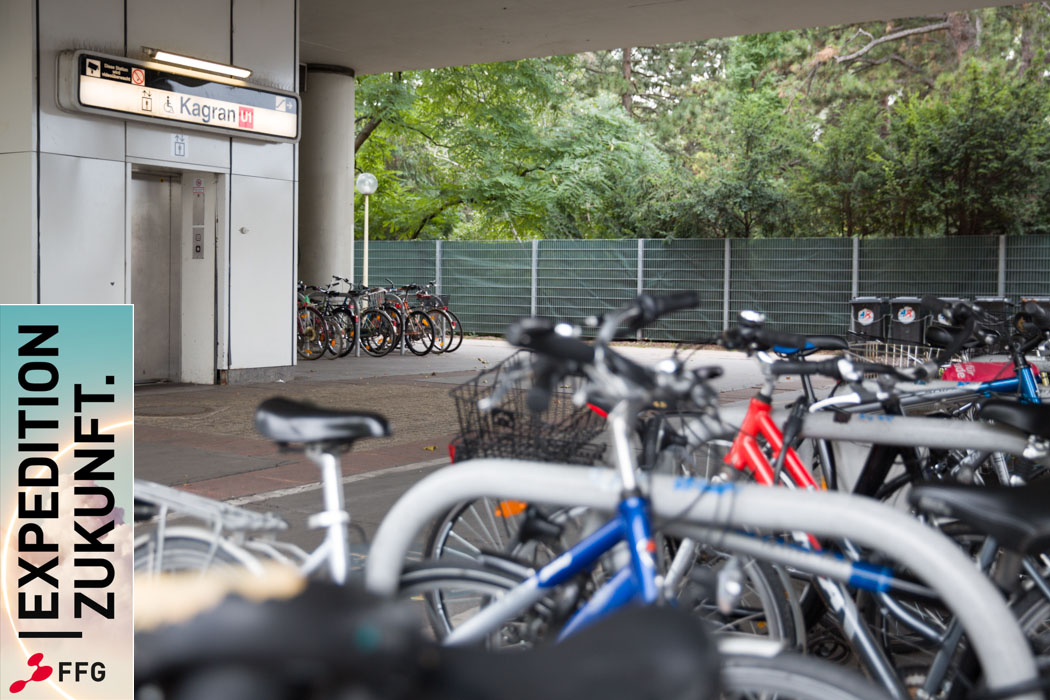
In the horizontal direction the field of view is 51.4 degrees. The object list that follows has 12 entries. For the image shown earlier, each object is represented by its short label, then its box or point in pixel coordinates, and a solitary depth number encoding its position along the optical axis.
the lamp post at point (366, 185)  18.00
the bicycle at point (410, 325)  16.58
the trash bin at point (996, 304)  12.19
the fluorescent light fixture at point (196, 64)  9.99
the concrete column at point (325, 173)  16.75
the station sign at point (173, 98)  9.47
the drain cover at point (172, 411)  9.09
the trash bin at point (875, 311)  12.10
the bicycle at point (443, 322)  16.98
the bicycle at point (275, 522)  2.16
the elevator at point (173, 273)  11.33
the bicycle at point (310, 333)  15.54
